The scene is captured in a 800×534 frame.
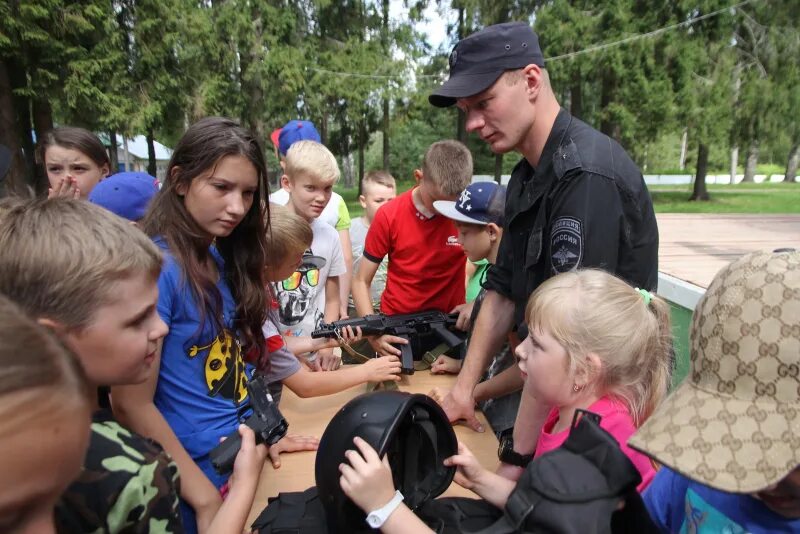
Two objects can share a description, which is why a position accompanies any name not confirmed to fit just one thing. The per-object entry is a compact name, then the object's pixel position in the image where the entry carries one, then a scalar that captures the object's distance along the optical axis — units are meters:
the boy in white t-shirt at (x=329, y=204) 3.68
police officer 1.64
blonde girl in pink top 1.40
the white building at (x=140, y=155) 33.53
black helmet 1.23
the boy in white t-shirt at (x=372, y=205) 4.75
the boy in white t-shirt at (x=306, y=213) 3.01
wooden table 1.67
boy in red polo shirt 3.42
